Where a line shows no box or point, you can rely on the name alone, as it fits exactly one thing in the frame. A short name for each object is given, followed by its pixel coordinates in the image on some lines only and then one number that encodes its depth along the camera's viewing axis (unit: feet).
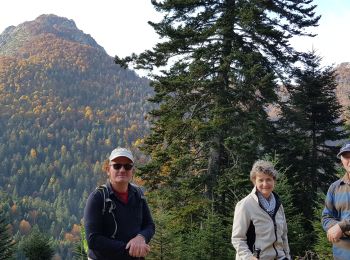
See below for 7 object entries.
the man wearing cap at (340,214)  12.64
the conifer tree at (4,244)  75.72
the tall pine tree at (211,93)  44.11
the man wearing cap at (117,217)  11.14
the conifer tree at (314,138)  61.16
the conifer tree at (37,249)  80.43
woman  12.51
